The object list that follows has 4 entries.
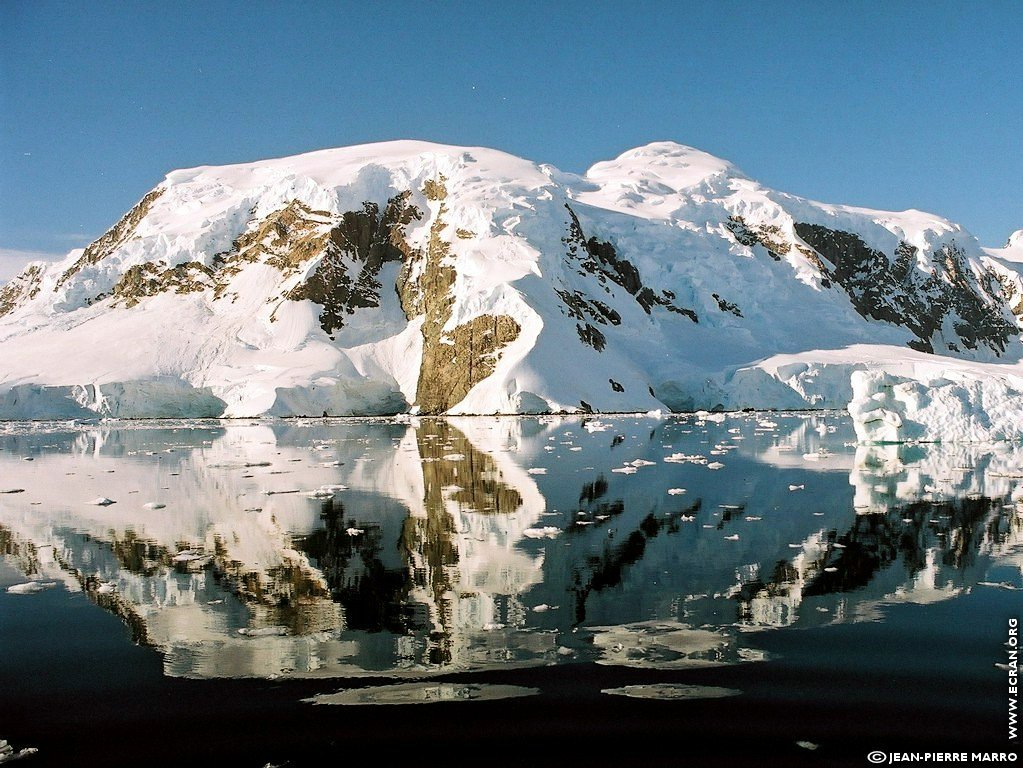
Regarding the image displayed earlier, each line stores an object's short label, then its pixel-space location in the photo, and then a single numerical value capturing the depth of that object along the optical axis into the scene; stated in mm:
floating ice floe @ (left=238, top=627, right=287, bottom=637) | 8755
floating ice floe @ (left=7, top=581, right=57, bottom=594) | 10797
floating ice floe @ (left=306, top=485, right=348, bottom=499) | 18141
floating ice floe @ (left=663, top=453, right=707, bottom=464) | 24322
